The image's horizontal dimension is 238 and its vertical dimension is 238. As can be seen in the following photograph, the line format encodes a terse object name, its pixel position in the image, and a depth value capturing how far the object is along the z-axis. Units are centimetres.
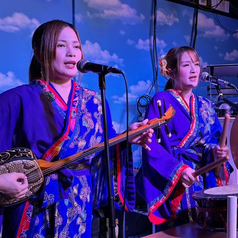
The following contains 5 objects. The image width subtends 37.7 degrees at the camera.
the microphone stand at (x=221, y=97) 301
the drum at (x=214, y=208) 138
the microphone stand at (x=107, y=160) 113
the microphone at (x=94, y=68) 117
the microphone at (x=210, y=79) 277
